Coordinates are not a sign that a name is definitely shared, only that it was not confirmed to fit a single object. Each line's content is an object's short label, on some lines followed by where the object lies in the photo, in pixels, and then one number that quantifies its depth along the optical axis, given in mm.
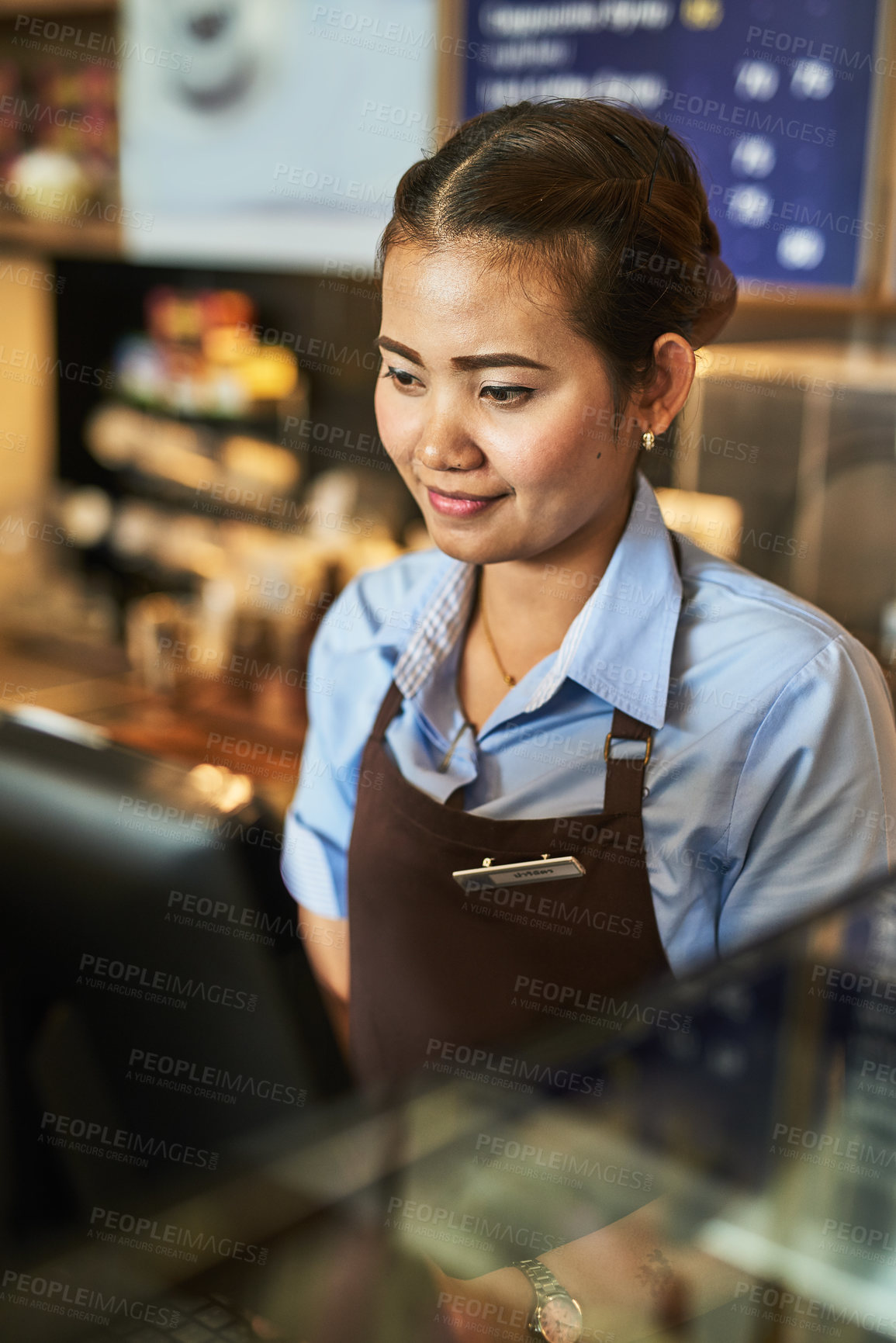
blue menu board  1621
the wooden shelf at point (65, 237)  2662
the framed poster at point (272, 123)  2061
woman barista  714
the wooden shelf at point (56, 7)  2611
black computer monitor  810
